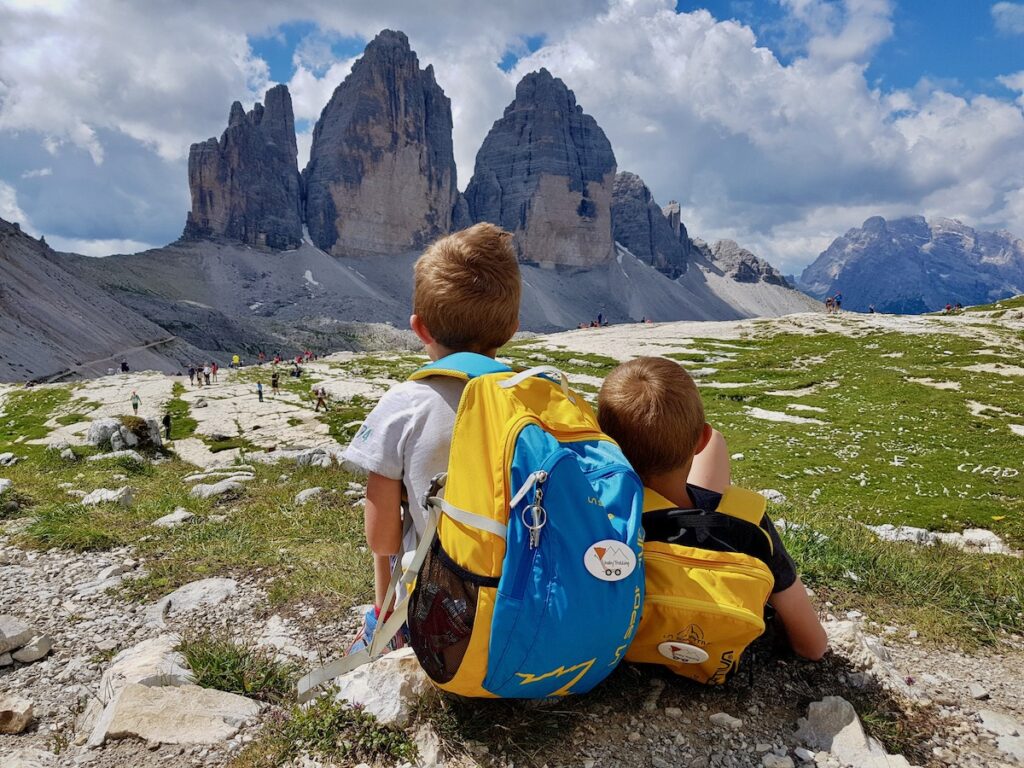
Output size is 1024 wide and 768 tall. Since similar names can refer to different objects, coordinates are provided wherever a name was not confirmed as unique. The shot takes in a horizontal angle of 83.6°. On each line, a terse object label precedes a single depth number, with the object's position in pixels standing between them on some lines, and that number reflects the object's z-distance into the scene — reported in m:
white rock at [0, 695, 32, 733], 3.80
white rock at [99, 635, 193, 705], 3.99
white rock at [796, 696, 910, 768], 3.29
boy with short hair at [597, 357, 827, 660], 3.62
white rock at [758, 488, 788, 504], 11.28
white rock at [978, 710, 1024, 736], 3.68
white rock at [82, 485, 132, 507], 9.70
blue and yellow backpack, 2.88
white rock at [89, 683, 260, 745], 3.51
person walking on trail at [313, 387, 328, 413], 30.66
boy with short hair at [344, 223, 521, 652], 3.47
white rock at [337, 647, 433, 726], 3.49
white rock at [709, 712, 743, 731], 3.54
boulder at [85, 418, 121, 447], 18.30
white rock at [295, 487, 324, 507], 9.88
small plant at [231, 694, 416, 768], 3.27
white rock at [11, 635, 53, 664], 4.79
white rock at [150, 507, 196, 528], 8.42
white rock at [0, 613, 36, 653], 4.80
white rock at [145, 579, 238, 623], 5.68
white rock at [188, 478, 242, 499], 10.64
